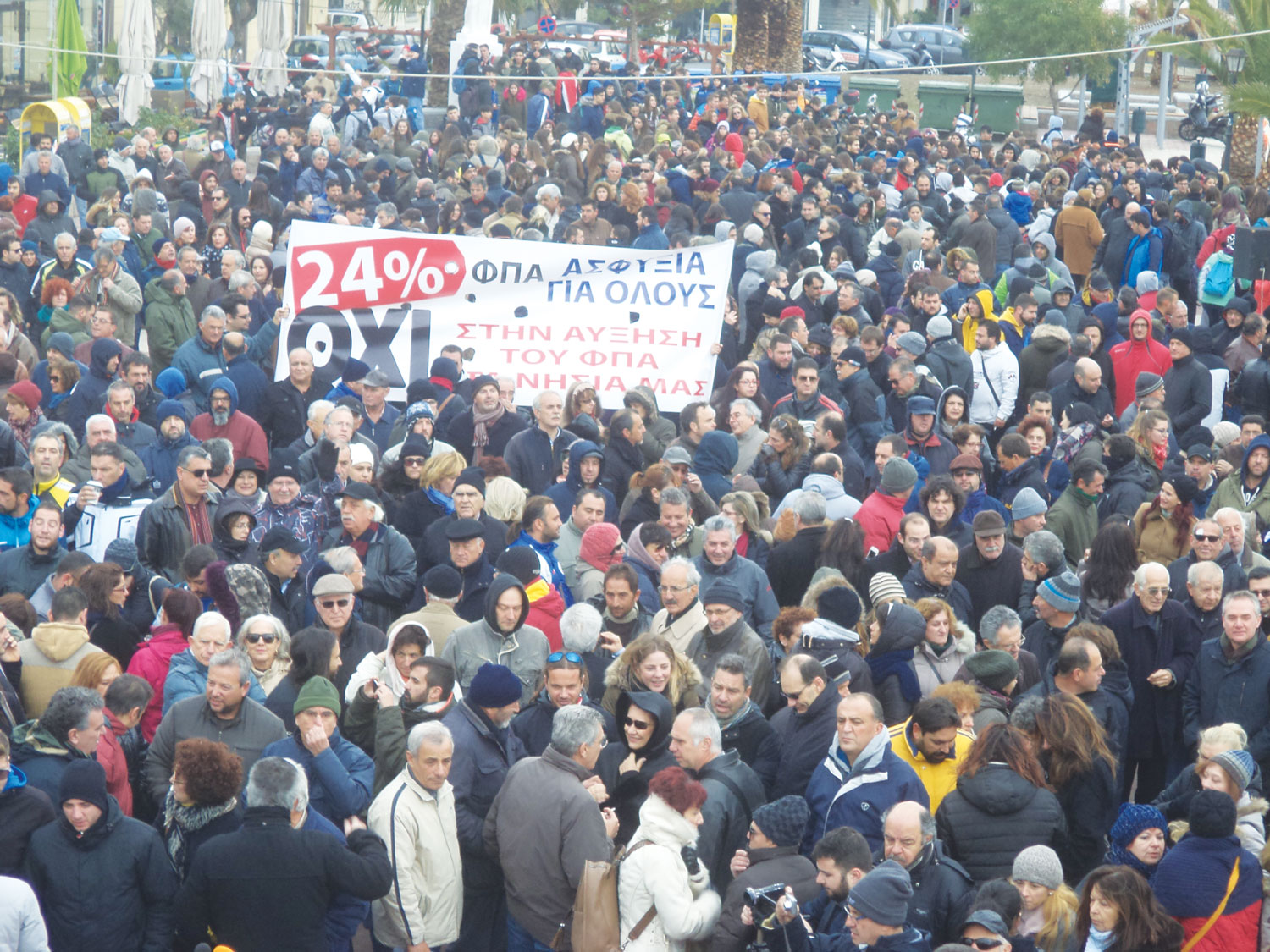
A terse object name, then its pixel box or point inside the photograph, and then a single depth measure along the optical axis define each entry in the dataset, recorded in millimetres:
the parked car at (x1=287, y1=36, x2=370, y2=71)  40875
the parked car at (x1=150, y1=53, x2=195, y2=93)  36469
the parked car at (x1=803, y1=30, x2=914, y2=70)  47562
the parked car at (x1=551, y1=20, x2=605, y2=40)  50250
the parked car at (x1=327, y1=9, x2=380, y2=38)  50025
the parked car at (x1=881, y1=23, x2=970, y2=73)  48031
